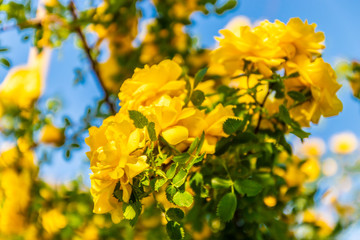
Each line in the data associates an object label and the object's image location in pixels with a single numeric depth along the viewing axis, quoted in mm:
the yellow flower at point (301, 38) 762
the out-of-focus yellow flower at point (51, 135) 1075
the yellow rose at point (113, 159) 691
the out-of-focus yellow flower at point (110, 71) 1324
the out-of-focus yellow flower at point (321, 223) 999
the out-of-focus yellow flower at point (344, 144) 2681
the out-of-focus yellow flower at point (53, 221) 1037
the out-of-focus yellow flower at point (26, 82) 1373
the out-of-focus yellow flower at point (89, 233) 1021
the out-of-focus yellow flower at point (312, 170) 1093
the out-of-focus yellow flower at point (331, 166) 2099
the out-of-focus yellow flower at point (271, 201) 882
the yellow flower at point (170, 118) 707
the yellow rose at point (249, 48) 763
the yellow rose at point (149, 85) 737
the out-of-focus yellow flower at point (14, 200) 1150
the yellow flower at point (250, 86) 783
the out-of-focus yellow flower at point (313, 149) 2127
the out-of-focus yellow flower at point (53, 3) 1009
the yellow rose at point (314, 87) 756
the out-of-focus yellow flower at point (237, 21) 2171
